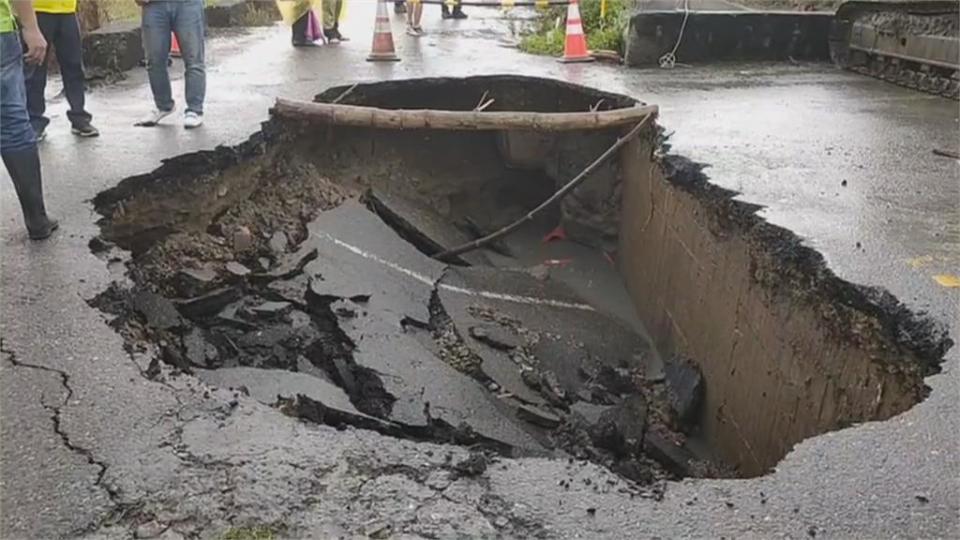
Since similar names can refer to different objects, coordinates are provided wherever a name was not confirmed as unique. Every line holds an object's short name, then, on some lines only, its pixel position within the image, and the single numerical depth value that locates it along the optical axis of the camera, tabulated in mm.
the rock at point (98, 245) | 4750
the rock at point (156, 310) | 4418
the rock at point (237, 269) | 5691
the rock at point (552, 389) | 5914
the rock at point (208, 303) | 5126
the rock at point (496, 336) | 6402
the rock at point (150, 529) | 2527
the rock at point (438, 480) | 2805
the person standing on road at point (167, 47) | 6969
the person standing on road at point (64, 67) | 6566
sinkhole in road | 4340
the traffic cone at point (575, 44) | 11062
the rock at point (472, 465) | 2881
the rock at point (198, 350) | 4484
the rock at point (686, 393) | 6008
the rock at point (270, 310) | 5388
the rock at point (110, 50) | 9672
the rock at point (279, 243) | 6367
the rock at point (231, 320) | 5184
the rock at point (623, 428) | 5141
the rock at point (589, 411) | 5659
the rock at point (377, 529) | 2549
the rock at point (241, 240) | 6153
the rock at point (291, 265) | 5942
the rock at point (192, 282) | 5305
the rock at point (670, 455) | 5180
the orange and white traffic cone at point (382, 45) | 10949
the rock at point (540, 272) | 8352
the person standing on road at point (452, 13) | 17125
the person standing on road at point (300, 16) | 11945
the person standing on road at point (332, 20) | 12875
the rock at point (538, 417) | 5402
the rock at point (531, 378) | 6012
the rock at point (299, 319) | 5469
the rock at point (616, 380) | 6363
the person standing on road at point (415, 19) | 13914
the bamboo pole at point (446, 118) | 7426
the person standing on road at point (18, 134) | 4594
